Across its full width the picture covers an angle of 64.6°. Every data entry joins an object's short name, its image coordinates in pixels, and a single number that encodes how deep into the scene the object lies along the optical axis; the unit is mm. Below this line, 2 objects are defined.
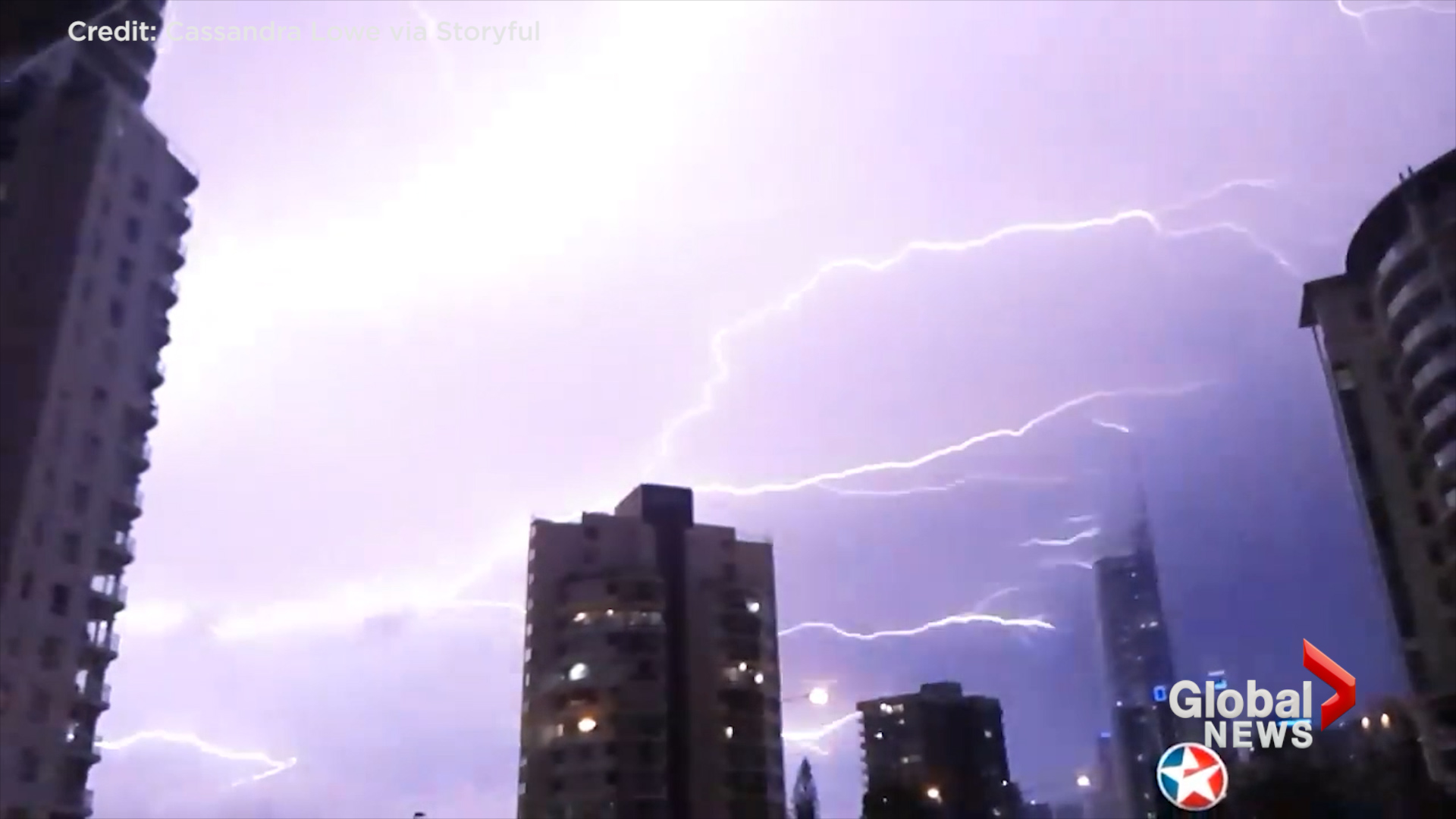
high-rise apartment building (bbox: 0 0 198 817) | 37344
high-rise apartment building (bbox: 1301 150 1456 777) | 44625
